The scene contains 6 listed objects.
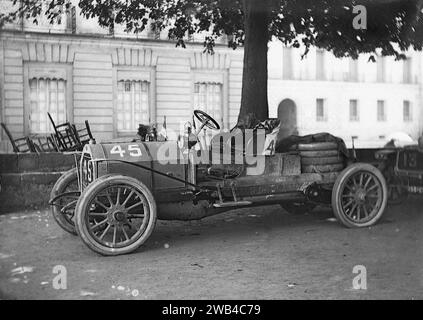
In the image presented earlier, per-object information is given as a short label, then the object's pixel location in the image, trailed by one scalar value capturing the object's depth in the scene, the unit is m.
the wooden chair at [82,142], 10.84
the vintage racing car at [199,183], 5.58
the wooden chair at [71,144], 10.75
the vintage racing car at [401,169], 8.38
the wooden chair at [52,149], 11.35
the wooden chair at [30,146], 10.44
